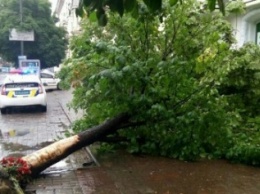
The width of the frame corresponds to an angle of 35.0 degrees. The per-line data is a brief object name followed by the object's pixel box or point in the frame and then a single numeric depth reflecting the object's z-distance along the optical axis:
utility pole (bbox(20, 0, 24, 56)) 31.14
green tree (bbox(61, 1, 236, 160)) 7.73
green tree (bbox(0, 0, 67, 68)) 32.72
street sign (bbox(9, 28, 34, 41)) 30.27
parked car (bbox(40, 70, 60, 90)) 26.60
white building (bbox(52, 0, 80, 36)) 53.00
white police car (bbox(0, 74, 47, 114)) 15.84
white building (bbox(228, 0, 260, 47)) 13.27
